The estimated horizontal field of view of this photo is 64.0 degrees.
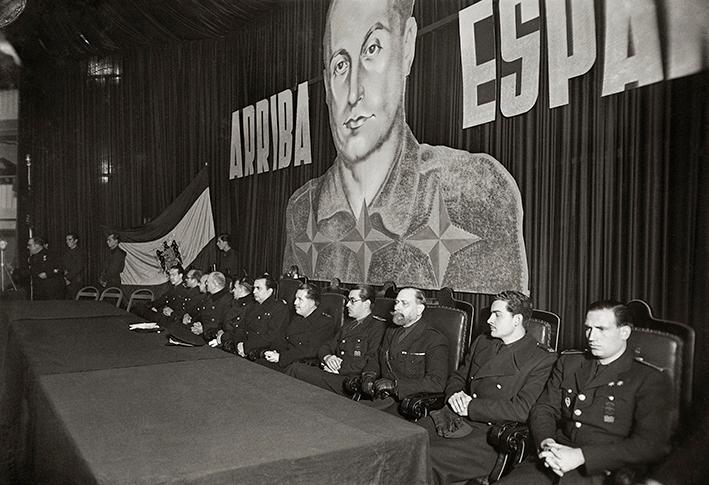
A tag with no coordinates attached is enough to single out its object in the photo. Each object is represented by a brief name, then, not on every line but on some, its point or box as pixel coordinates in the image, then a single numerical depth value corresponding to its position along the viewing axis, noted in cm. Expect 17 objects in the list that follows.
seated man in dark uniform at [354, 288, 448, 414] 315
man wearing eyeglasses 387
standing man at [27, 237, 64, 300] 948
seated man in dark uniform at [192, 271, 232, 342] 599
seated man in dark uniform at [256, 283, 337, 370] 447
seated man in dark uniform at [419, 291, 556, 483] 260
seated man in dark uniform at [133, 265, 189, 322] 686
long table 151
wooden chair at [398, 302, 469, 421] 288
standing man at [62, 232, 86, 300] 983
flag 965
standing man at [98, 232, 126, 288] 969
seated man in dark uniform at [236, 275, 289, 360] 486
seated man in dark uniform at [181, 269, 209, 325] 660
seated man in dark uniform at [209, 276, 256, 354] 525
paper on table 418
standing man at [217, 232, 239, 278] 842
